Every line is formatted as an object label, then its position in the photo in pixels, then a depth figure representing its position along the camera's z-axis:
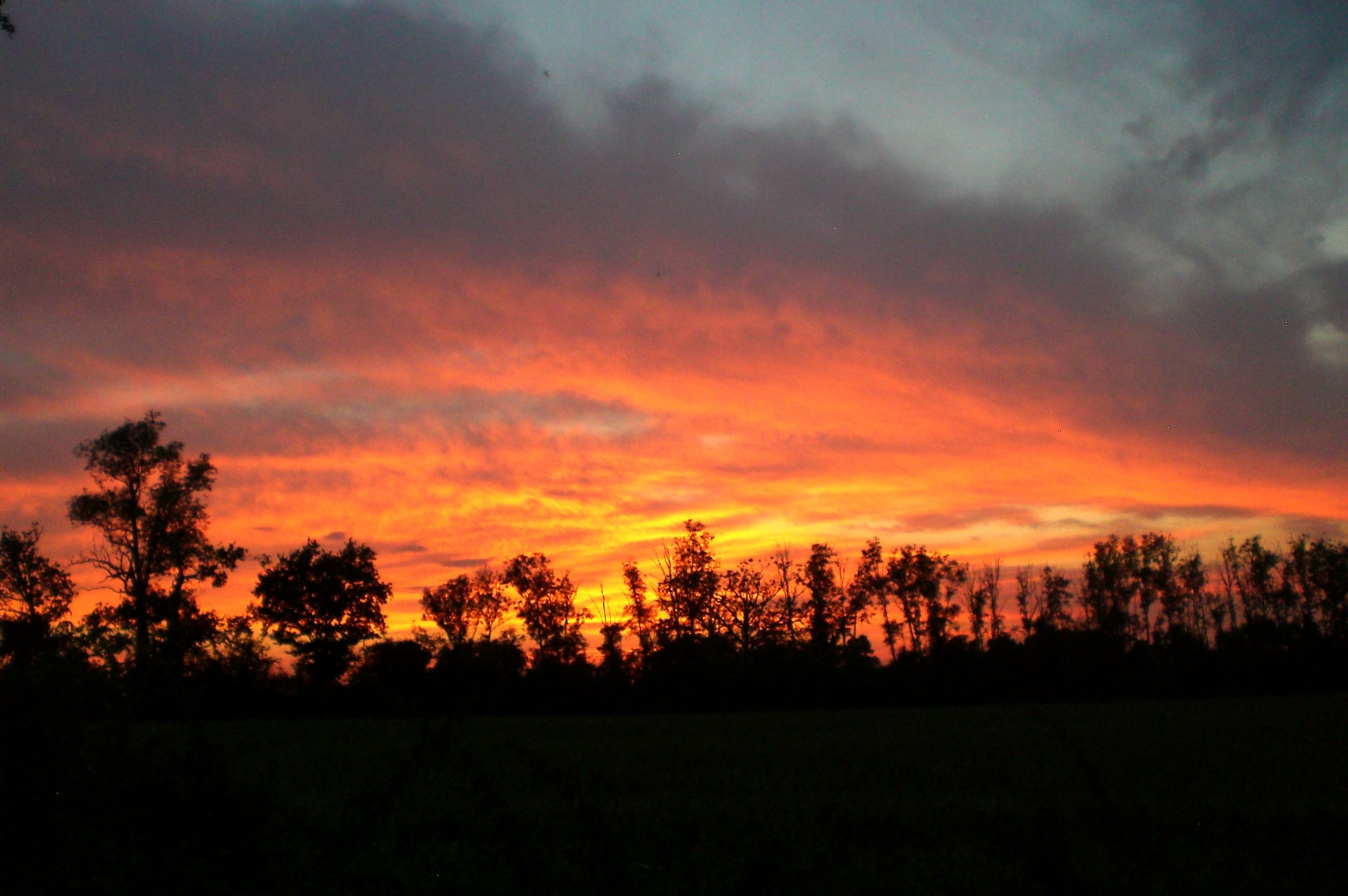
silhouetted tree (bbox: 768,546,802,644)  68.56
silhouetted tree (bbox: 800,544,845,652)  70.25
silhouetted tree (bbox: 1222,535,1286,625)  96.31
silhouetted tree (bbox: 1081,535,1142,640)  93.19
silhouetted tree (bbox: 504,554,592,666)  72.81
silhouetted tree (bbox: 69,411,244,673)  39.62
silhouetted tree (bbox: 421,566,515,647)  75.56
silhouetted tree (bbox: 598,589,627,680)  55.96
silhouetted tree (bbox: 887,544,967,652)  76.38
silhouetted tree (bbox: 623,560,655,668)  71.19
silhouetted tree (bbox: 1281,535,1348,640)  89.12
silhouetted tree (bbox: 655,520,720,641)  67.81
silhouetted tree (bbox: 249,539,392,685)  62.78
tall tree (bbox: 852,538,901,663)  75.31
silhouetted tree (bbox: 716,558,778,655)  67.44
